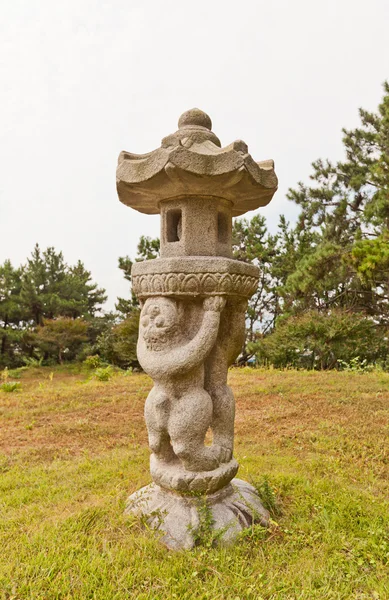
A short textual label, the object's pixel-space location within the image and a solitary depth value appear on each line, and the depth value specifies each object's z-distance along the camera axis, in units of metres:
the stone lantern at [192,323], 2.53
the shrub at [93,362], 15.53
